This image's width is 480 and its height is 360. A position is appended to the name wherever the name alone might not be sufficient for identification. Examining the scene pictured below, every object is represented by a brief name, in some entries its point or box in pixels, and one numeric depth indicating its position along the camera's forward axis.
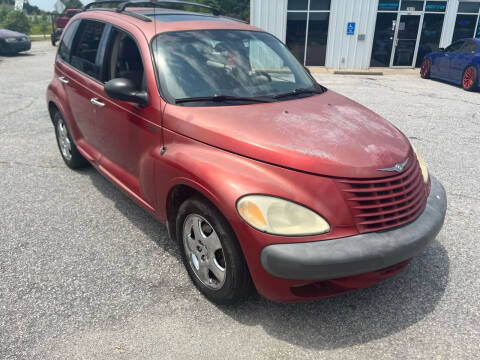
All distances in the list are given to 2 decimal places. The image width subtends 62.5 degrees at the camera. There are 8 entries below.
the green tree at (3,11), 41.15
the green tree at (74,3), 79.69
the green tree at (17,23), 28.66
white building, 16.20
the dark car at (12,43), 17.70
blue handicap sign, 16.22
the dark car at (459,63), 11.05
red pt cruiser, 2.24
